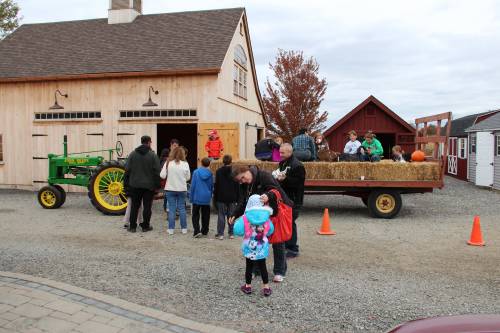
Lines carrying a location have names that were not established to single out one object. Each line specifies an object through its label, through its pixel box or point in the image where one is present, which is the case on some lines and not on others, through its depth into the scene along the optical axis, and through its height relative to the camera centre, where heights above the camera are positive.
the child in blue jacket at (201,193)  8.47 -0.83
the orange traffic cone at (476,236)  7.99 -1.52
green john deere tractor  11.02 -0.82
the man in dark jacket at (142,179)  8.95 -0.59
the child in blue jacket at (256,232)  5.19 -0.95
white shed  20.12 -0.13
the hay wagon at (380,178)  10.49 -0.66
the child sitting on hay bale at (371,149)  11.82 +0.02
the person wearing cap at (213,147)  12.48 +0.06
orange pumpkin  11.28 -0.15
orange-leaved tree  32.44 +3.63
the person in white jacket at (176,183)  8.86 -0.66
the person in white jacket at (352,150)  11.84 -0.01
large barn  15.20 +2.19
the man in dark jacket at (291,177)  6.74 -0.41
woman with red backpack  5.50 -0.65
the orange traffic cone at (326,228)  8.98 -1.55
